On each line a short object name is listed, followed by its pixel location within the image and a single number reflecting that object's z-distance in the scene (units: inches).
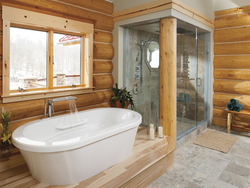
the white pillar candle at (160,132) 115.4
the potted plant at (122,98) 134.1
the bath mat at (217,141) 126.5
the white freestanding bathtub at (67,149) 64.9
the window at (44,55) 97.2
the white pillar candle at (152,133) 111.2
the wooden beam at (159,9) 111.8
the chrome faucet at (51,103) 101.3
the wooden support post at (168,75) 116.4
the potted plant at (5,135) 89.5
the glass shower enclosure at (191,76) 129.1
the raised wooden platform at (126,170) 70.3
